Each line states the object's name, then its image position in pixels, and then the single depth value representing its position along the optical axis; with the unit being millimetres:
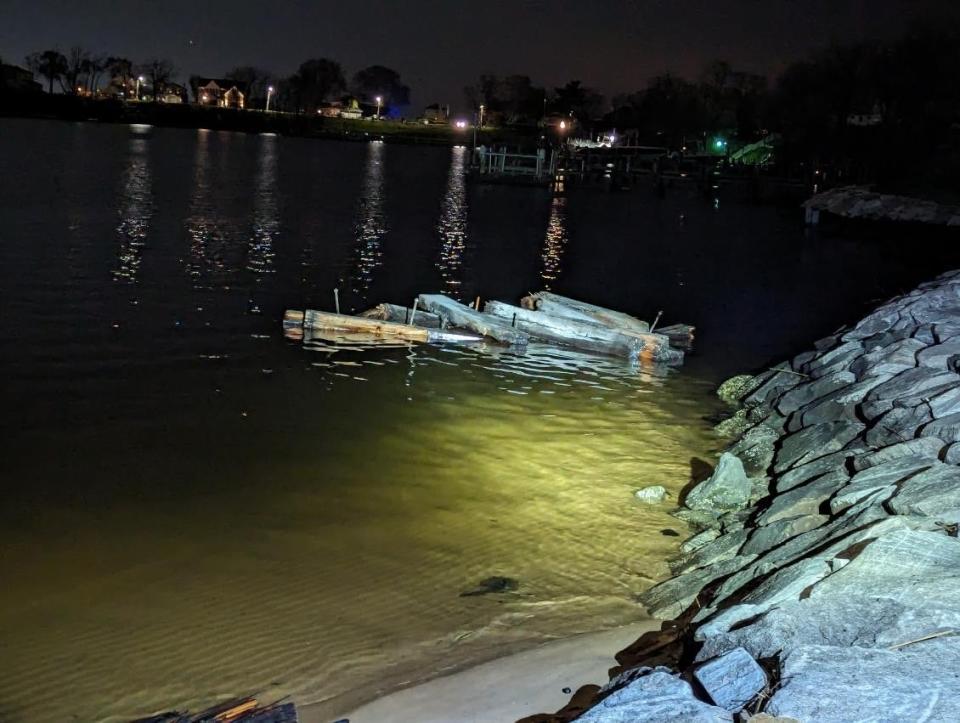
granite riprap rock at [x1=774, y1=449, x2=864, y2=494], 9944
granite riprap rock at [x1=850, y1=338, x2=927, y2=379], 13070
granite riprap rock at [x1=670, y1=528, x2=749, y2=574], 8695
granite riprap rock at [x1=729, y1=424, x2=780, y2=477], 11646
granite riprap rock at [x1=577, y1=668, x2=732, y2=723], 4941
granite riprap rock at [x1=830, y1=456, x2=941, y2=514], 8391
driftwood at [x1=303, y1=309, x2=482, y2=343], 18703
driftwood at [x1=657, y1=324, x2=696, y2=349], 20250
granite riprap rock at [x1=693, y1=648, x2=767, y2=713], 5080
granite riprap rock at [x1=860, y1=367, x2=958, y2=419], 11219
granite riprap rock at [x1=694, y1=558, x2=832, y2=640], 6207
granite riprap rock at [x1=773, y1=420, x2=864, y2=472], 10992
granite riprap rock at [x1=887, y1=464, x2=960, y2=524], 7301
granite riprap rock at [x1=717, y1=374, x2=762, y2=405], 16359
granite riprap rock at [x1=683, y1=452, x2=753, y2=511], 10305
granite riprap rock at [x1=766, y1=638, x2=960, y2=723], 4805
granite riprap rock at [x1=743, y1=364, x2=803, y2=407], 15320
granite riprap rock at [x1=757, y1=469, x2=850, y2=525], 8938
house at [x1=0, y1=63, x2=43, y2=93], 192625
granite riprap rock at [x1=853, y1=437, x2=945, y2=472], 9078
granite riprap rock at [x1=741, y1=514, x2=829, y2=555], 8336
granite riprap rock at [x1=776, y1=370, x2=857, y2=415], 13781
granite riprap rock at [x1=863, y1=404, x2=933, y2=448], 10148
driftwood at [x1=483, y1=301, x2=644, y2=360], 18562
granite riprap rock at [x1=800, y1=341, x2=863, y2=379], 15039
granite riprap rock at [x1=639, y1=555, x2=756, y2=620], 7793
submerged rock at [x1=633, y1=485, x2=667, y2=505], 10727
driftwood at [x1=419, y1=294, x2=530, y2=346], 18859
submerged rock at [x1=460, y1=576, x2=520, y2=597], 8414
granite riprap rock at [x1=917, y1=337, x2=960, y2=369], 12367
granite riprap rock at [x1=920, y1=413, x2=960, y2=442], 9234
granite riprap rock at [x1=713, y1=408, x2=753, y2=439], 13875
